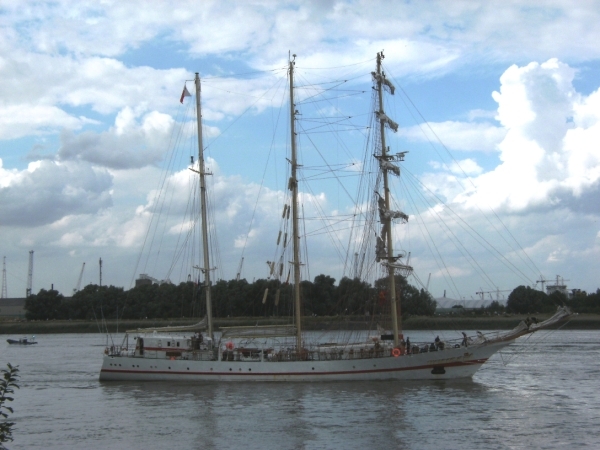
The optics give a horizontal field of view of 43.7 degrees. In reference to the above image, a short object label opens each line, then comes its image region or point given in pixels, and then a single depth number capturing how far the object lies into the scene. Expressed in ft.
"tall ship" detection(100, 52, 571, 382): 200.95
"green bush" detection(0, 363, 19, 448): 66.72
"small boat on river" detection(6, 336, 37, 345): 490.90
